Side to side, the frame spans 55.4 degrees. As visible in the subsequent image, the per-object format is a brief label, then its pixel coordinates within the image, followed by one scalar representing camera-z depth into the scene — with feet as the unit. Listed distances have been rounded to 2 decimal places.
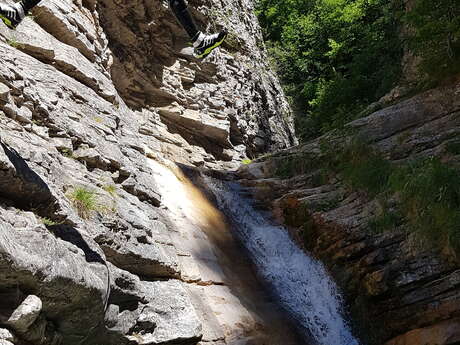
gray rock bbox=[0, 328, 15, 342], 11.73
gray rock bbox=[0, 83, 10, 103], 18.77
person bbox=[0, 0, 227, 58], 14.08
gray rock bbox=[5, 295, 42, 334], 12.16
